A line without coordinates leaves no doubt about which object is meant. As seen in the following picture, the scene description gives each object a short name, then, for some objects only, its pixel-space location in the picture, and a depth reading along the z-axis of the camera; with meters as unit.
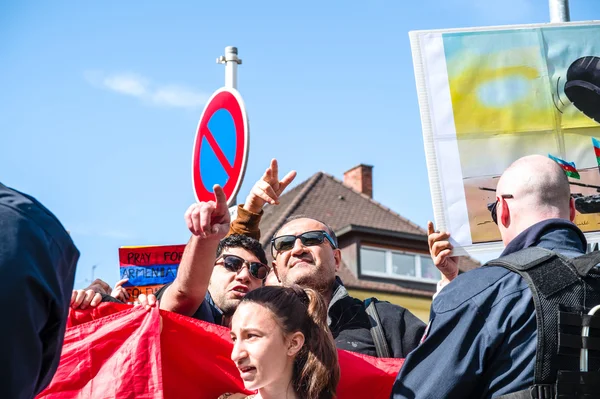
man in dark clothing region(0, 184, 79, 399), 1.96
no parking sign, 6.02
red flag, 4.13
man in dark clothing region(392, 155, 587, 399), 3.36
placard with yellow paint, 5.14
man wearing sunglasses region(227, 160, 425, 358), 4.84
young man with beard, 4.02
